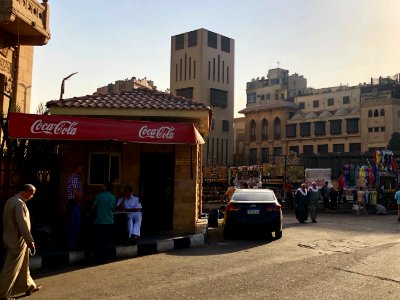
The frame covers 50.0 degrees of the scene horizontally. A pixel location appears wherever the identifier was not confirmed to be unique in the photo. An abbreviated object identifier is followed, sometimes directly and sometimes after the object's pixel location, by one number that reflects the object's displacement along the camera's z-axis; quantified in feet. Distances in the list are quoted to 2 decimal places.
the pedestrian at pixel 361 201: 80.02
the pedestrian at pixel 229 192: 57.46
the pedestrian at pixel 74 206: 31.73
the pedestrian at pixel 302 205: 59.88
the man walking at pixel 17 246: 20.79
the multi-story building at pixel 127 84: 234.35
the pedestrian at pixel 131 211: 34.47
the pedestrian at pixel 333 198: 84.23
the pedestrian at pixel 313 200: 60.80
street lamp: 75.16
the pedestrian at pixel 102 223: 30.07
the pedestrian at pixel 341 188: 90.51
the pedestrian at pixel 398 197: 63.31
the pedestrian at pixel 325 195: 86.00
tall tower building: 216.13
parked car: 41.27
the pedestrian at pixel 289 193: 90.74
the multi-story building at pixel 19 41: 39.61
